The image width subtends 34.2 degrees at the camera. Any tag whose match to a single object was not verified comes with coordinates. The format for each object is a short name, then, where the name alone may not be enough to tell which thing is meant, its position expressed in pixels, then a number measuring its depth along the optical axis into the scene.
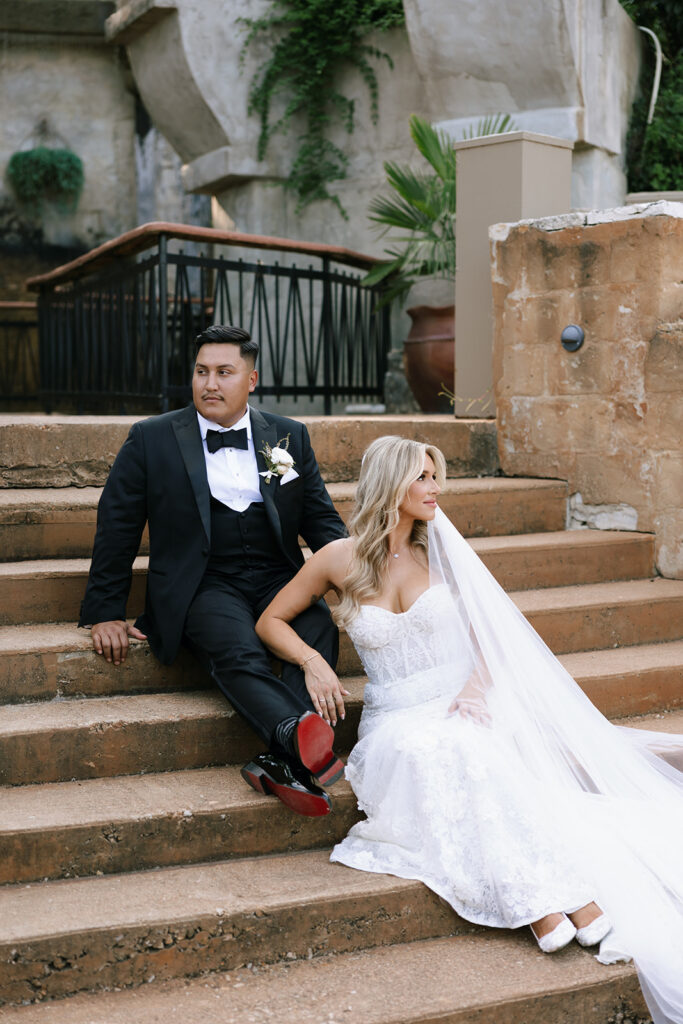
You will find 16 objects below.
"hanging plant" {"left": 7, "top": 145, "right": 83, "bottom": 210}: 11.51
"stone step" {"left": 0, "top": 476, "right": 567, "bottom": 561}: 4.23
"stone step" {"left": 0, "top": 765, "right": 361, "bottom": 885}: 3.01
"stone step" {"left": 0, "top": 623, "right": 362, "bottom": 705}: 3.59
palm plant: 7.57
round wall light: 5.46
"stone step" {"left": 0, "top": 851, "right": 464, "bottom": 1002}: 2.70
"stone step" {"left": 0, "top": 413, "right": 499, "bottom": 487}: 4.62
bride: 2.91
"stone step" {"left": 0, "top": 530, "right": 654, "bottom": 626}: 3.96
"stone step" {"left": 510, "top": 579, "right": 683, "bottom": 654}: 4.61
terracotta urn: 7.80
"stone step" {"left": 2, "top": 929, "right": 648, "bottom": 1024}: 2.63
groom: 3.60
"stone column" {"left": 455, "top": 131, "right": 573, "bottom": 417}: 5.93
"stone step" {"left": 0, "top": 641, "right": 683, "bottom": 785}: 3.33
